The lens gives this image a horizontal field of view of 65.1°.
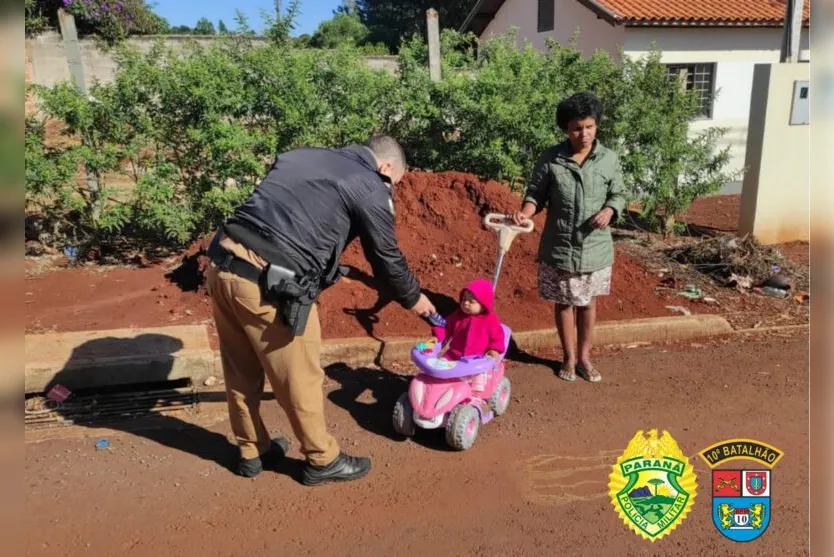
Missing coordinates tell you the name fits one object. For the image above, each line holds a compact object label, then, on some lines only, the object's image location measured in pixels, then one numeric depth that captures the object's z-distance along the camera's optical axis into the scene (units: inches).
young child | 151.7
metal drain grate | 162.5
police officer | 121.4
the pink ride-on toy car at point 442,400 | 146.2
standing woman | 163.5
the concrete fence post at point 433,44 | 313.4
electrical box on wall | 302.0
